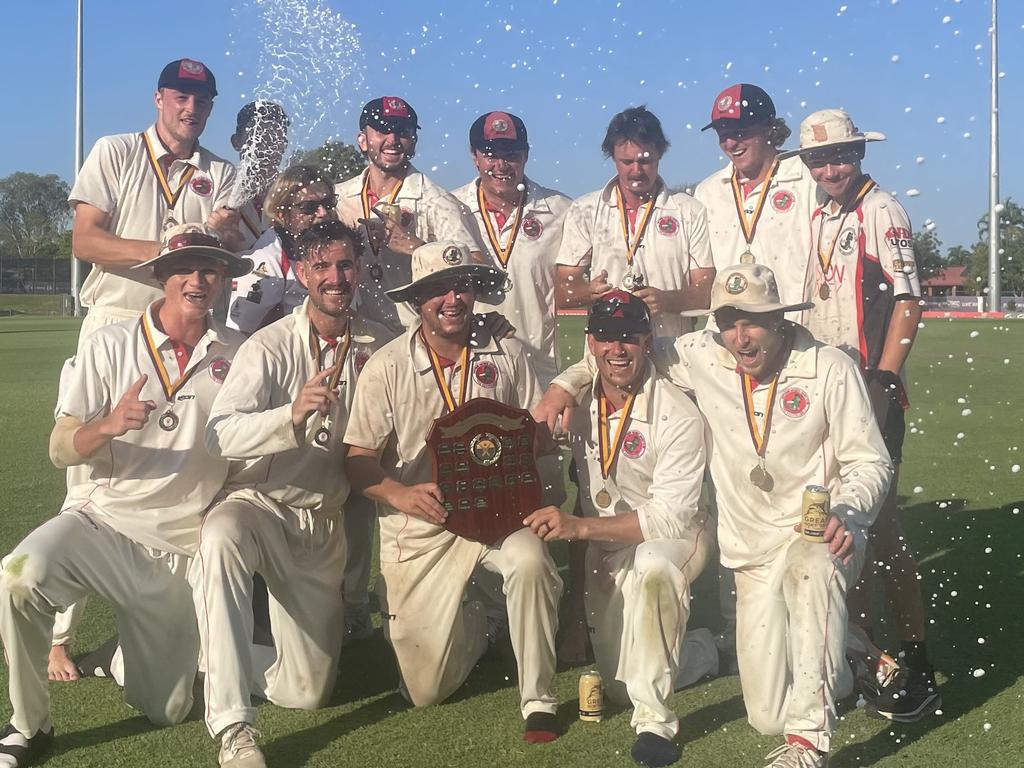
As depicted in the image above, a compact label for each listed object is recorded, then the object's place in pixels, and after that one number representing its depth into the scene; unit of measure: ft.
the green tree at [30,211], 337.93
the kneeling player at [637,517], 16.03
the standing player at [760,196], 19.86
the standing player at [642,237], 21.01
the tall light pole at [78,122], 124.77
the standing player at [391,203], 21.39
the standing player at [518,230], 21.77
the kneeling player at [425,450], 17.89
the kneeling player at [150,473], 16.48
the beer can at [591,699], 16.88
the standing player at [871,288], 18.80
